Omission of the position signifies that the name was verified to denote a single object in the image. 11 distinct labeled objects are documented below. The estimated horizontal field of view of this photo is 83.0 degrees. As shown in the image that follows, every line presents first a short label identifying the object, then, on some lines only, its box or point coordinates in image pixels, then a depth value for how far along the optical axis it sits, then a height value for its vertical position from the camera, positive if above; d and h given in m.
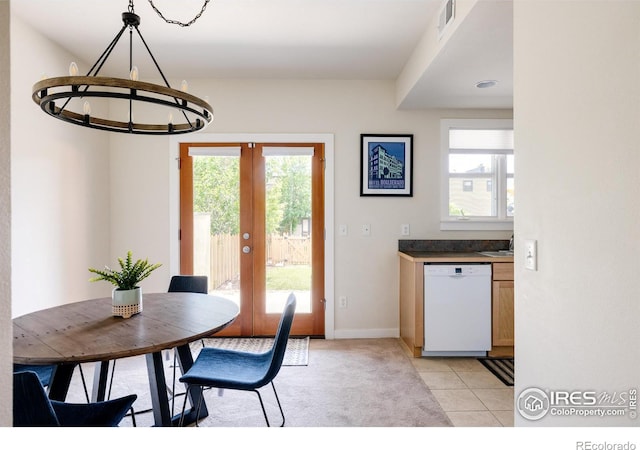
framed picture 3.58 +0.57
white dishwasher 3.06 -0.68
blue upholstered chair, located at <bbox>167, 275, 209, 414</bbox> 2.70 -0.47
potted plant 1.93 -0.36
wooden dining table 1.47 -0.51
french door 3.58 -0.04
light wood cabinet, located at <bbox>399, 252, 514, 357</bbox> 3.06 -0.69
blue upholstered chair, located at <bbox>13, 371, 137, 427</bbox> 1.15 -0.58
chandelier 1.52 +0.58
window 3.63 +0.48
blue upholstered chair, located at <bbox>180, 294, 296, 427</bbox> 1.79 -0.79
